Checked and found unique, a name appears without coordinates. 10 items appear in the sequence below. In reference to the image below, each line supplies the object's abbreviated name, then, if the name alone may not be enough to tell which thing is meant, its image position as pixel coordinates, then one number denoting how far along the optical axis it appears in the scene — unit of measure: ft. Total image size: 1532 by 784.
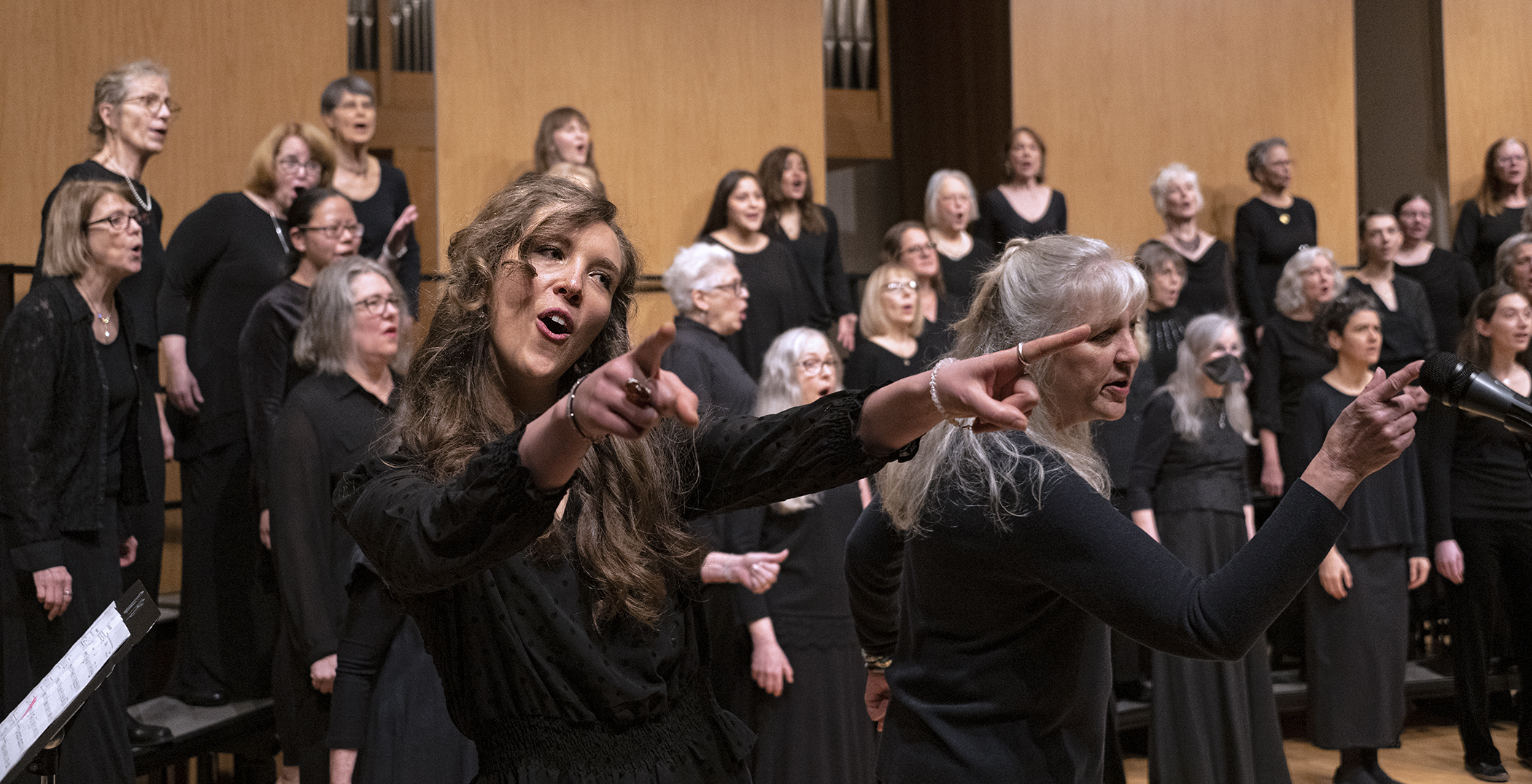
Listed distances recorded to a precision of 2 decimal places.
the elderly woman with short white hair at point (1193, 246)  19.01
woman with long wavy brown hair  4.27
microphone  5.00
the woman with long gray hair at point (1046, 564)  4.87
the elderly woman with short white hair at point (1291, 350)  17.49
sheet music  5.93
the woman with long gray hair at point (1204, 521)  13.25
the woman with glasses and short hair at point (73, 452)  10.07
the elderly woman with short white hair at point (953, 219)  18.33
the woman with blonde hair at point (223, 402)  13.03
